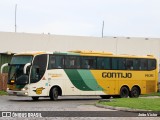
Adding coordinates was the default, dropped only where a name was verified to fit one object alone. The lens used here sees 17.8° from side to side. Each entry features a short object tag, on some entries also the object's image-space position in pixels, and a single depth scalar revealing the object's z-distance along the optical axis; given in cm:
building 4750
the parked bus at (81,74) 3050
